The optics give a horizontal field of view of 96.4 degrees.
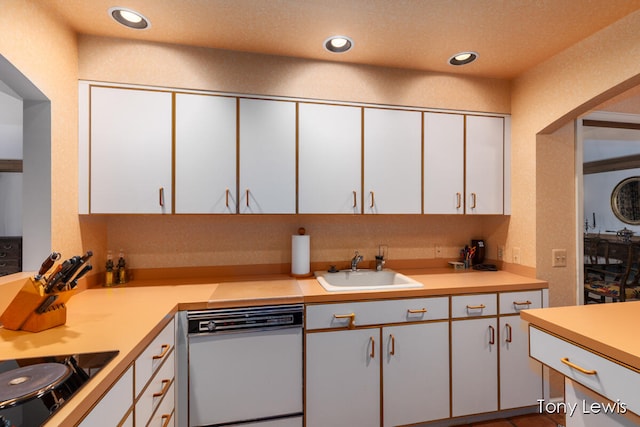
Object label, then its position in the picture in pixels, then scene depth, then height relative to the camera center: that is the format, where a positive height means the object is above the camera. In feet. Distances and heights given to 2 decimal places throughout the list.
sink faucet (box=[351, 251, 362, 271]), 7.38 -1.17
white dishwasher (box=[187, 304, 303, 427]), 5.12 -2.78
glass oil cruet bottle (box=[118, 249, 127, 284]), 6.34 -1.23
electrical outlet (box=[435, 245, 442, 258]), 8.24 -1.04
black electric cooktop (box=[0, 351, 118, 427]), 2.23 -1.54
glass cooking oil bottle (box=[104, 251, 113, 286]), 6.13 -1.27
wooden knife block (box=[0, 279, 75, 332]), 3.75 -1.28
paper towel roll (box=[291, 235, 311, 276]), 6.89 -0.95
